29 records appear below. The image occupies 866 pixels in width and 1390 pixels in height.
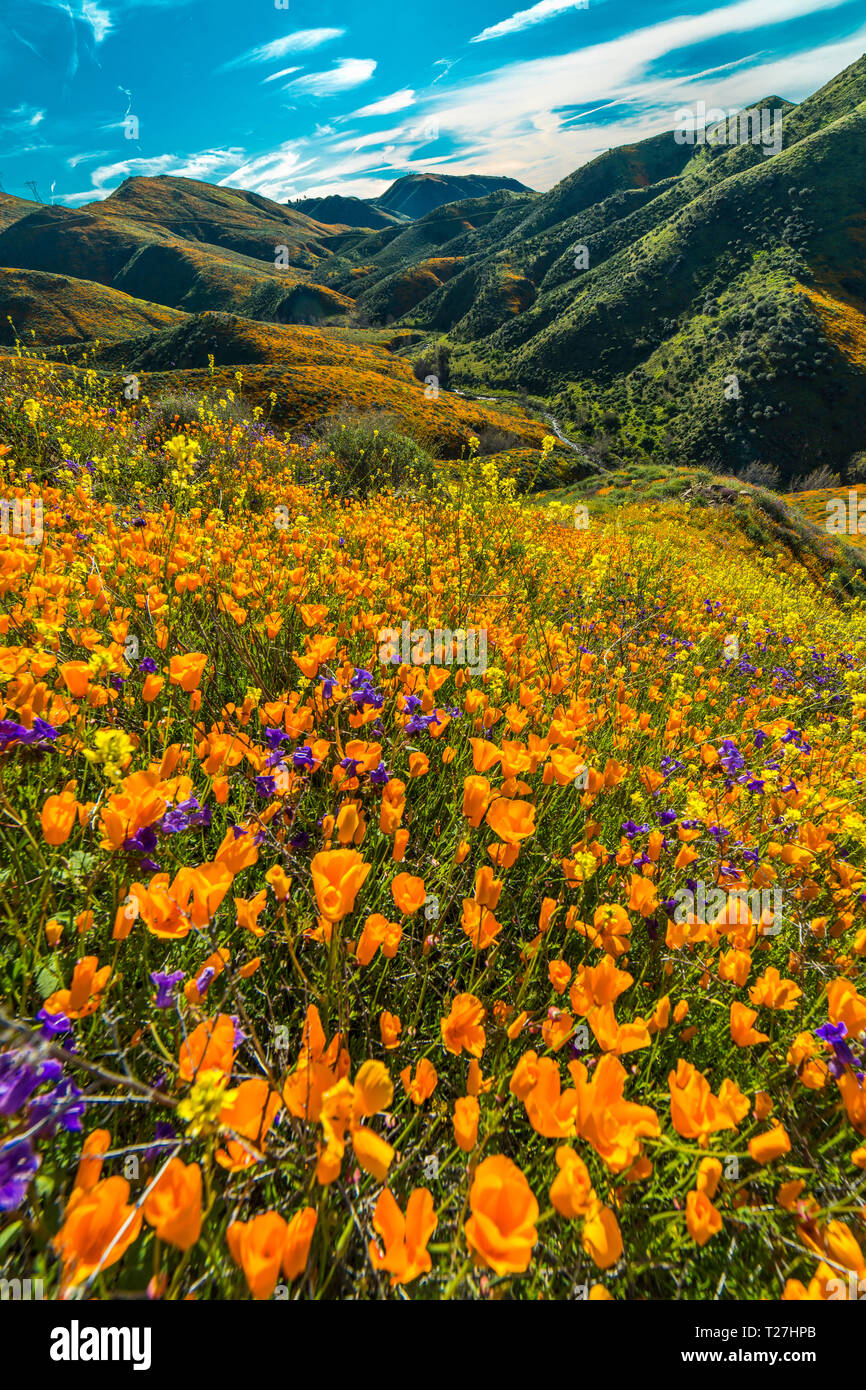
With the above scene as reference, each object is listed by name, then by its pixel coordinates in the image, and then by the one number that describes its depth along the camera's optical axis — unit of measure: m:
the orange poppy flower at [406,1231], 0.66
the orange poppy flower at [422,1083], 0.96
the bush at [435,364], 48.26
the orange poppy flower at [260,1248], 0.64
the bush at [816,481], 40.59
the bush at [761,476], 38.55
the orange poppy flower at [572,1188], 0.72
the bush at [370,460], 9.45
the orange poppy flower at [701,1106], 0.88
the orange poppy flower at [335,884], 0.94
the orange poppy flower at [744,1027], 1.14
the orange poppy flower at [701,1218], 0.77
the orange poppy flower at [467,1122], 0.83
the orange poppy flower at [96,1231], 0.64
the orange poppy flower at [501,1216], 0.65
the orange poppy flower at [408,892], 1.12
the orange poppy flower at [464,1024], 1.04
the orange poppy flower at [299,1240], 0.65
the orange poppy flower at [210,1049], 0.83
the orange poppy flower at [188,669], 1.56
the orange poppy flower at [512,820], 1.28
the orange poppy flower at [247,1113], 0.75
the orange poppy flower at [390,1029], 1.11
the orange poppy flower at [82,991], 0.94
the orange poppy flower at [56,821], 1.12
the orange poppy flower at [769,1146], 0.87
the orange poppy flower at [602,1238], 0.71
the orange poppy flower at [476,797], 1.35
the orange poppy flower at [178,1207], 0.64
